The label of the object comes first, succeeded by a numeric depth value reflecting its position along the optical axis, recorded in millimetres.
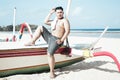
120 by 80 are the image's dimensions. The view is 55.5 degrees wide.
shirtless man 2579
